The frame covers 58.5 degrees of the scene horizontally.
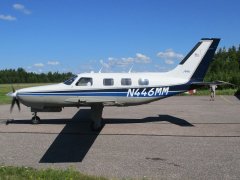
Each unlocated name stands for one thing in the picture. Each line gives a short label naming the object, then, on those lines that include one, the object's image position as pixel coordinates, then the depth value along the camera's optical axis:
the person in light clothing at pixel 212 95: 19.50
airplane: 9.12
